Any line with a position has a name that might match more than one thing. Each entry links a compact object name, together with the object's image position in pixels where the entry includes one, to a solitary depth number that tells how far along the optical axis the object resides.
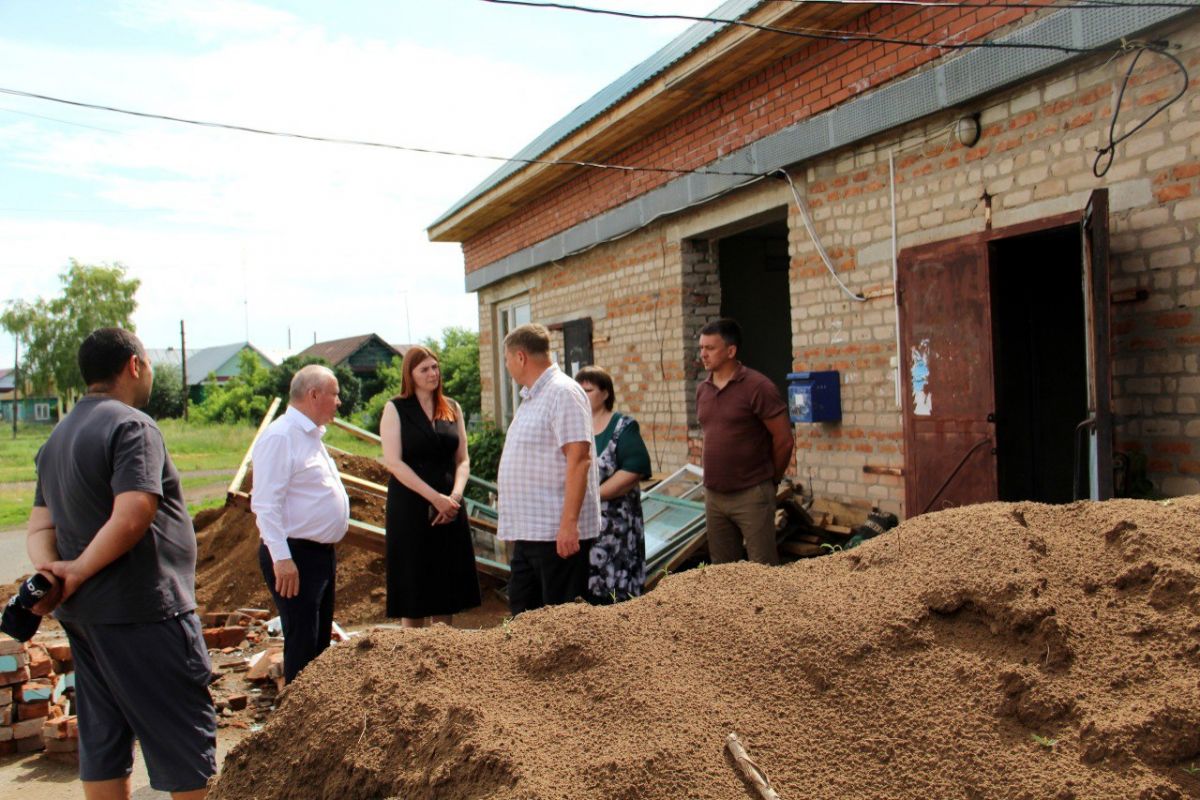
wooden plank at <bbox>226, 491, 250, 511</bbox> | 8.01
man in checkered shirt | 4.12
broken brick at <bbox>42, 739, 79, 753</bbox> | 4.48
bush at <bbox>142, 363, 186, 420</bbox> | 52.47
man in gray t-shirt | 2.94
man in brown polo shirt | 5.33
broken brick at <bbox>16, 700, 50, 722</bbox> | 4.57
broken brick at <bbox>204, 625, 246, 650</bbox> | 6.17
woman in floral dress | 4.77
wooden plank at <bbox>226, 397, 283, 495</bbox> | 8.76
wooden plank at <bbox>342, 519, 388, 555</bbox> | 6.46
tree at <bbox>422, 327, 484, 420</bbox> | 24.28
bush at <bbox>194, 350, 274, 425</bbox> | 42.53
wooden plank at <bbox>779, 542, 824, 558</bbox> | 6.81
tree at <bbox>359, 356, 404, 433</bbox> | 32.19
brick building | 4.73
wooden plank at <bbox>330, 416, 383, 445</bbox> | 8.84
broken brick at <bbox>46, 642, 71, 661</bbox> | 5.26
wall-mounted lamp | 5.73
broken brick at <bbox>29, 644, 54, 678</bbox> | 4.71
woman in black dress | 4.92
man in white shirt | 4.05
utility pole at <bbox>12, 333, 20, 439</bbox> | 49.09
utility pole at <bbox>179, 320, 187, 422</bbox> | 48.32
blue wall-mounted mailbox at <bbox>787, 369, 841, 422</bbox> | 6.97
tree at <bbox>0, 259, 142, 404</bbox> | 48.44
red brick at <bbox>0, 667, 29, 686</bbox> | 4.47
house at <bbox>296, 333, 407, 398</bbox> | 55.47
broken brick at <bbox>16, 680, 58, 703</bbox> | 4.53
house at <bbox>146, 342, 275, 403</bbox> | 61.44
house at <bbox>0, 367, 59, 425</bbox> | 71.38
